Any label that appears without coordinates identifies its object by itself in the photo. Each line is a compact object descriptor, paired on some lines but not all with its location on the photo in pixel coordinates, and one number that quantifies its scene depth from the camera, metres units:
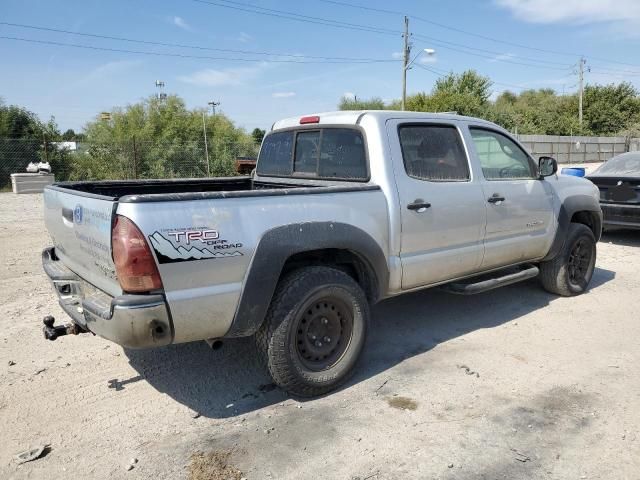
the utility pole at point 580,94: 49.97
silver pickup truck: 2.84
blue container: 8.26
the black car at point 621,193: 8.18
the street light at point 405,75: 30.74
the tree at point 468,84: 51.16
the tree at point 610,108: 50.34
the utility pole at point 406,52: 31.62
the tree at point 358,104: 51.88
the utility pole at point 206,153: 22.52
